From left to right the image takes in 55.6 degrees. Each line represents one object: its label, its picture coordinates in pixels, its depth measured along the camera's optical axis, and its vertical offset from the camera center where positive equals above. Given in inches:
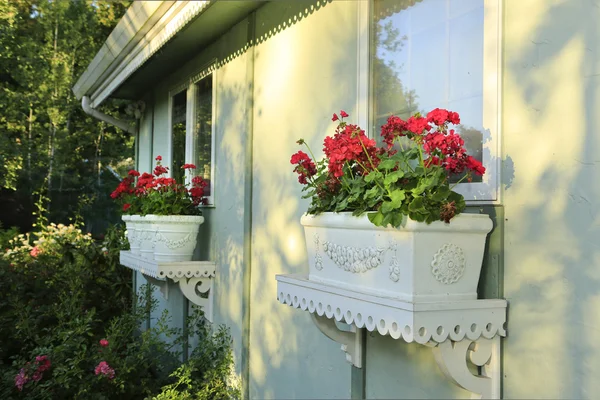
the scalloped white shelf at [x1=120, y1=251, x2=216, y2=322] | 156.3 -20.3
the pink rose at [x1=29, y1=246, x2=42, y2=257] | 328.4 -29.3
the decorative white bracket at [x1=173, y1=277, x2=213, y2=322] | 166.4 -26.3
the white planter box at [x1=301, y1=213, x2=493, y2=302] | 65.7 -6.2
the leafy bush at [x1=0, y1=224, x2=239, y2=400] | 156.3 -46.6
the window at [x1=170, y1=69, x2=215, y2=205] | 182.7 +26.3
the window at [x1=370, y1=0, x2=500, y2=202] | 73.7 +21.1
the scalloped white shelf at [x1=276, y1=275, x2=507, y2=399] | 65.0 -14.4
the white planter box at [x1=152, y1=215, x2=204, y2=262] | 159.5 -9.1
